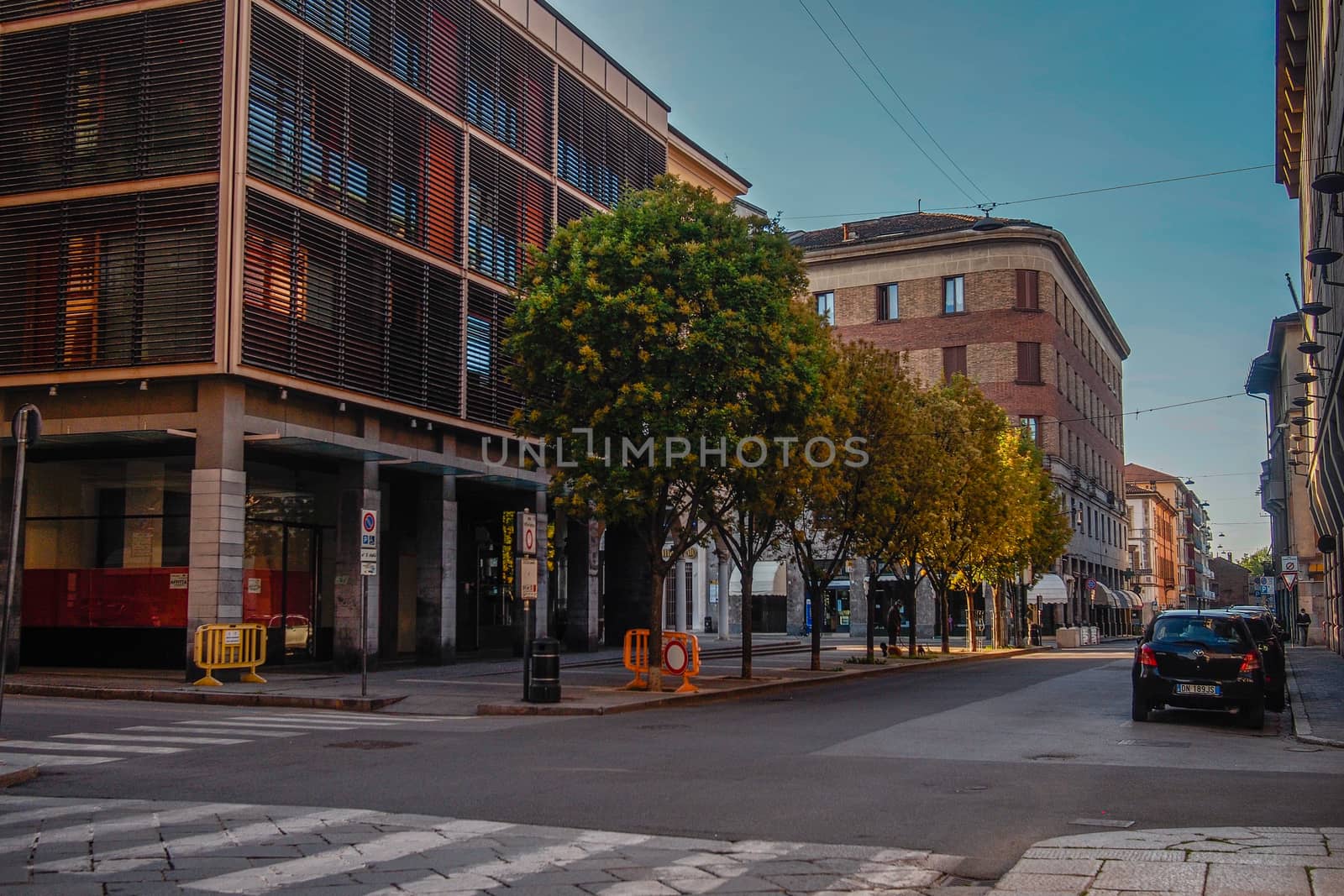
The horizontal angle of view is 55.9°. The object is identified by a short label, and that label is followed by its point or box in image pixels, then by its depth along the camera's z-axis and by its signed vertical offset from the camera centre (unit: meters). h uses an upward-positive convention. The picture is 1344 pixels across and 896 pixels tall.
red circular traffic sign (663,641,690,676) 23.80 -1.51
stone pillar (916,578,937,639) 63.41 -1.82
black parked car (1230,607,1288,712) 19.95 -1.39
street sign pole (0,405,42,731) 12.92 +1.52
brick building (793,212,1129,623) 66.19 +14.47
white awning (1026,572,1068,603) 64.50 -0.77
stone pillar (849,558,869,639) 64.75 -1.34
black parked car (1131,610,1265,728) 17.20 -1.29
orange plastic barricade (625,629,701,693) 23.73 -1.52
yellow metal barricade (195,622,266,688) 22.81 -1.26
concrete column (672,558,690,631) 50.81 -0.59
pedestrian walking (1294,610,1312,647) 58.28 -2.36
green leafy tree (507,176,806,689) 22.44 +4.20
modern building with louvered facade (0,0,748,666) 24.38 +5.59
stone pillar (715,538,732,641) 47.91 -1.06
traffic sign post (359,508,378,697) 21.02 +0.51
